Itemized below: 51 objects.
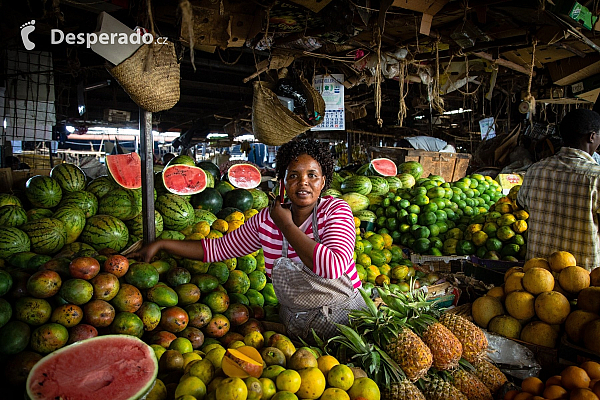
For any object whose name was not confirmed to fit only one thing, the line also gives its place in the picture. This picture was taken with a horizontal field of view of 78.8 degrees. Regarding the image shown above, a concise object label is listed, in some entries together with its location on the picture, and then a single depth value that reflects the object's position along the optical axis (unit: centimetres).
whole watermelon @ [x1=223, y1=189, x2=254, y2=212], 423
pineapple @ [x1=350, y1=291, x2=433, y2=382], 170
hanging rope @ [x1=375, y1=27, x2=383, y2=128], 337
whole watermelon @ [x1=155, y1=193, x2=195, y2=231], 339
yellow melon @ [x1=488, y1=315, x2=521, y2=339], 227
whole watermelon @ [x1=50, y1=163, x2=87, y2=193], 327
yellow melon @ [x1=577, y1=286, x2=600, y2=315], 208
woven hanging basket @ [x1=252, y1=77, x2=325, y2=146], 337
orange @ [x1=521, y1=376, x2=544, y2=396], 169
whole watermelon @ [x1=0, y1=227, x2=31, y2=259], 239
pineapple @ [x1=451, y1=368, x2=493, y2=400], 179
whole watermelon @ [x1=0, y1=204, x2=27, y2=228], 267
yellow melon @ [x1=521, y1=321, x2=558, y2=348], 214
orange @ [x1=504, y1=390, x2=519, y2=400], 173
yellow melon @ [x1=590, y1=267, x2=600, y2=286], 227
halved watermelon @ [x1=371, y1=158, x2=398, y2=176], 577
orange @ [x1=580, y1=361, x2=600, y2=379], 167
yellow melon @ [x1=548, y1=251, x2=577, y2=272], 242
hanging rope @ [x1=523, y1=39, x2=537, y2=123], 400
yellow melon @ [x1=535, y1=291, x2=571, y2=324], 217
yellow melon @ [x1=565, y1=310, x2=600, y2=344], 204
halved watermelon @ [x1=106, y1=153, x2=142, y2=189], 349
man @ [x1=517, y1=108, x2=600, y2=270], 297
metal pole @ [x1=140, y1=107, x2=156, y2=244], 239
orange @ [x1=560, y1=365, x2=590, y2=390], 160
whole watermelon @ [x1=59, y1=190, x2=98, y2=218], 307
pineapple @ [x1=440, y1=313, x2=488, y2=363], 194
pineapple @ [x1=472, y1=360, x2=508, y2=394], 190
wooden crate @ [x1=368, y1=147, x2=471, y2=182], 652
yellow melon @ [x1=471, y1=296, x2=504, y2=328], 241
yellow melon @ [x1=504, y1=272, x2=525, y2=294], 241
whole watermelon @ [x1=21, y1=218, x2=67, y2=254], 261
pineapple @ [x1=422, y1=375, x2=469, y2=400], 173
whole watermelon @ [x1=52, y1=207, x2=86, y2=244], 280
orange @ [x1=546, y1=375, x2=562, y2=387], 167
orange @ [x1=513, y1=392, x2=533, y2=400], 164
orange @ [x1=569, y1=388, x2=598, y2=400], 146
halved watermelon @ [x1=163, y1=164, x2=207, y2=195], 376
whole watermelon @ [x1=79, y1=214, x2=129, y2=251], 290
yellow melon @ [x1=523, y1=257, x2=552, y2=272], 251
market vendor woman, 187
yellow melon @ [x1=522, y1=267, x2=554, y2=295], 228
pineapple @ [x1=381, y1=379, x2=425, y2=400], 162
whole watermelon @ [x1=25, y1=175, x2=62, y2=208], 304
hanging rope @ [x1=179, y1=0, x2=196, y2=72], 147
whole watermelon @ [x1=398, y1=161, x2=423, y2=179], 610
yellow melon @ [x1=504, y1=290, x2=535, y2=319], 227
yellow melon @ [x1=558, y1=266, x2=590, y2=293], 227
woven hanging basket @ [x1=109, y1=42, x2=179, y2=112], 200
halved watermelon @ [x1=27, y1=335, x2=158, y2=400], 125
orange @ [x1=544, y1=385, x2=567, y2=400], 159
